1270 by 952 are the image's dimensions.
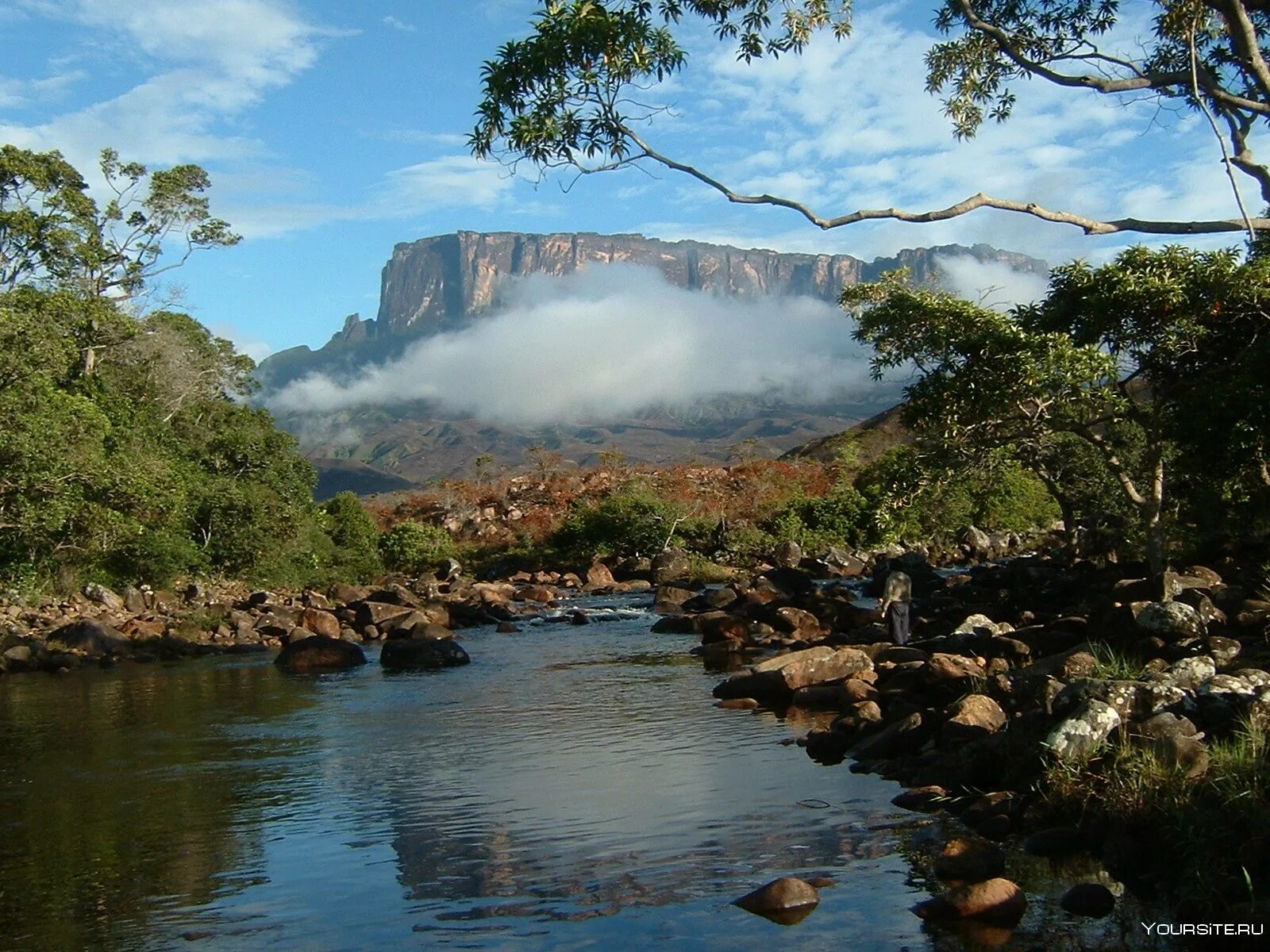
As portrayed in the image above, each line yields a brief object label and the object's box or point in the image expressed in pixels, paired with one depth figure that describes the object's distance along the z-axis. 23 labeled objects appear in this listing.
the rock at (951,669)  13.82
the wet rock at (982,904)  7.29
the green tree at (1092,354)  15.38
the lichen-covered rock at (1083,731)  8.95
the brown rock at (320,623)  26.64
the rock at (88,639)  23.97
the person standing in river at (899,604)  19.03
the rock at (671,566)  38.47
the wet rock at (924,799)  9.95
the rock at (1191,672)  10.18
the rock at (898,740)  11.75
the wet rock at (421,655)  21.56
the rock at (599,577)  38.19
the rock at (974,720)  10.99
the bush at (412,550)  43.12
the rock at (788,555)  38.50
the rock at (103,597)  28.62
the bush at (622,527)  42.44
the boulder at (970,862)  8.00
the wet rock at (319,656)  21.94
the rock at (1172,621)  12.88
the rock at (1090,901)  7.30
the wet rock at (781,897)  7.66
